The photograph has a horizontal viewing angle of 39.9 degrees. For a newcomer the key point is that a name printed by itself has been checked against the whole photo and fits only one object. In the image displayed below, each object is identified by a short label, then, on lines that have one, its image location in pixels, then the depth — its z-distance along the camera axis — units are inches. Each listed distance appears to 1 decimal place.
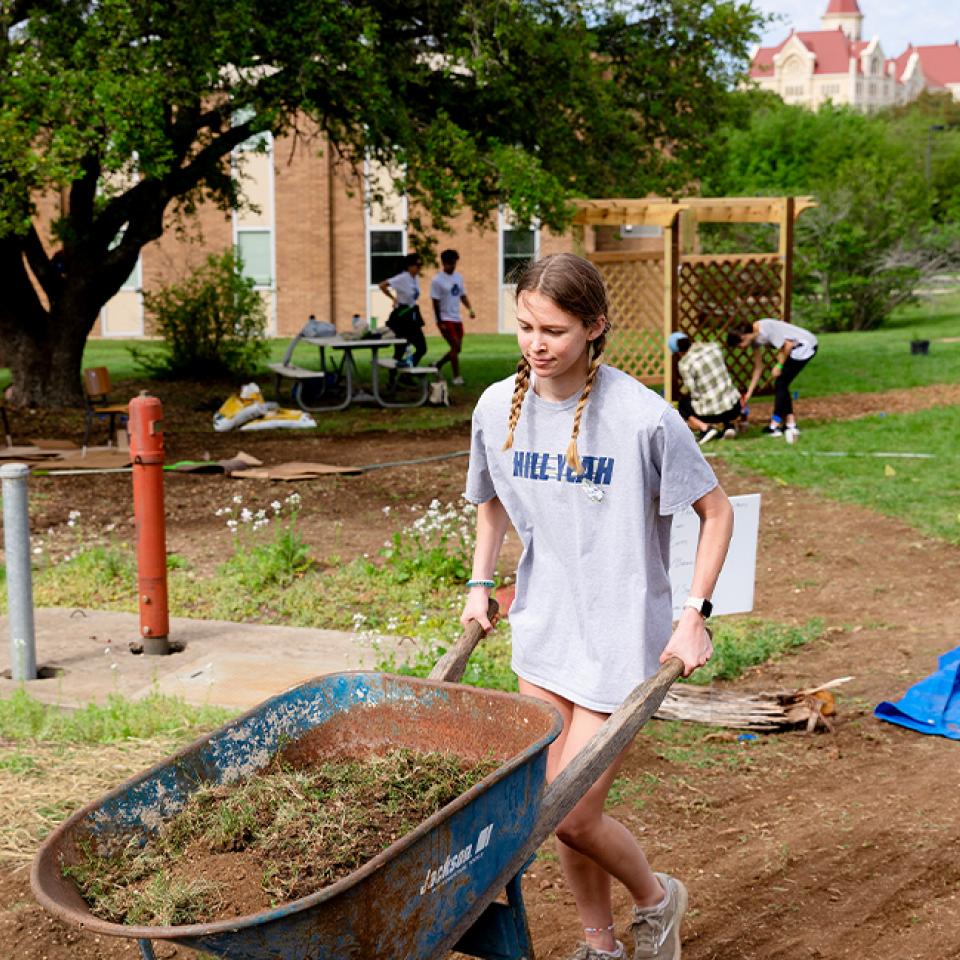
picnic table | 666.8
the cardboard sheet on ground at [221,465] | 458.3
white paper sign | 216.1
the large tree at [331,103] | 485.7
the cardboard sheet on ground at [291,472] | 443.8
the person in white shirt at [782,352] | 530.3
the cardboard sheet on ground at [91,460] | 473.7
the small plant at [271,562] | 309.3
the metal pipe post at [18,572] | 235.9
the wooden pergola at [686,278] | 649.6
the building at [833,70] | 6924.2
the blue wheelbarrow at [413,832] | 88.2
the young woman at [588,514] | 120.6
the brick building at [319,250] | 1430.9
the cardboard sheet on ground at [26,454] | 487.8
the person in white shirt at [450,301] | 760.3
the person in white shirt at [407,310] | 719.7
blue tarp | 216.5
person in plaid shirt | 528.1
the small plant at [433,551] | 304.2
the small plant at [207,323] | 815.1
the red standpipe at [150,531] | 249.0
